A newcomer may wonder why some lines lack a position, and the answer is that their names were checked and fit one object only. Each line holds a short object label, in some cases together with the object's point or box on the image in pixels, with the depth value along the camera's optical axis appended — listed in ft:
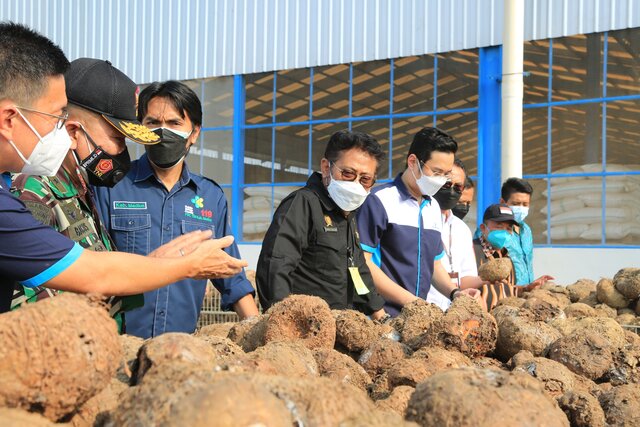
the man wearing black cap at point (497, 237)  20.61
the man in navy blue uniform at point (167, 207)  10.91
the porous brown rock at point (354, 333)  8.82
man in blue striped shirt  14.14
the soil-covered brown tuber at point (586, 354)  8.41
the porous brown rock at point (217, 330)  9.40
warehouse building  32.65
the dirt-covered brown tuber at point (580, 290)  23.21
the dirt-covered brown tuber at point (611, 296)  21.50
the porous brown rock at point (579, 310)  17.03
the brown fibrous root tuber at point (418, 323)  8.43
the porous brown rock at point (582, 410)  6.42
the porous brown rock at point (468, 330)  8.21
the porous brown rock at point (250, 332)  8.25
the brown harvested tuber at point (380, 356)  8.09
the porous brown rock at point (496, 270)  19.11
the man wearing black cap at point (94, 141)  8.55
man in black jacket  12.06
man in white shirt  17.67
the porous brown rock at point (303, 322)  8.08
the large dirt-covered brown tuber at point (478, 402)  4.31
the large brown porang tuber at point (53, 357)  4.31
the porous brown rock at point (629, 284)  21.35
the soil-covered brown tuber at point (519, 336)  9.09
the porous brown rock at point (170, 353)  4.97
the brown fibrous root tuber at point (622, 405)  6.60
